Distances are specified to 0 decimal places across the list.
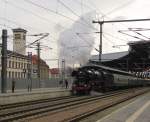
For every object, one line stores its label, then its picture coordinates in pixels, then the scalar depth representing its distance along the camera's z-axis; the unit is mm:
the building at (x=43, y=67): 143750
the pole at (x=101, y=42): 55800
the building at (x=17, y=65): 117388
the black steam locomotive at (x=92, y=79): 45844
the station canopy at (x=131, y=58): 91125
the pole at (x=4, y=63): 44219
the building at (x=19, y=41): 77544
